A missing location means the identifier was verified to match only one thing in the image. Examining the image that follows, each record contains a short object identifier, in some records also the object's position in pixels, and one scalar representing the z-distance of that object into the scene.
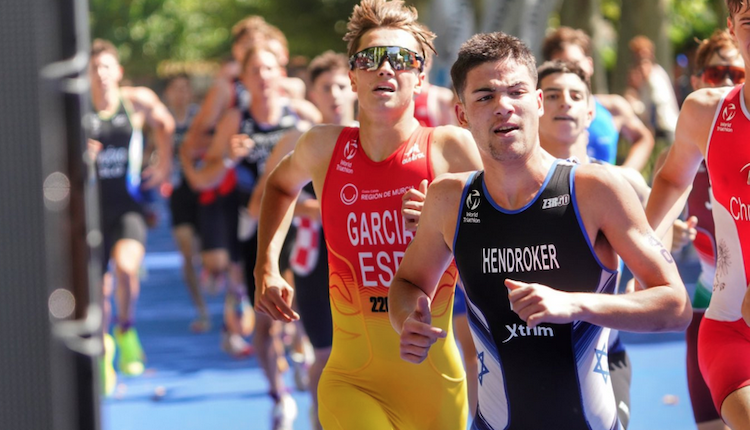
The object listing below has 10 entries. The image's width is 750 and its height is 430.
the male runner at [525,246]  6.04
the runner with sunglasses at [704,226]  9.09
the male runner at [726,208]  7.09
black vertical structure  4.57
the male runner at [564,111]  9.57
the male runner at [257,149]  13.12
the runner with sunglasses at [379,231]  7.87
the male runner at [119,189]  16.05
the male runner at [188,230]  20.58
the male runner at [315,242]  11.58
